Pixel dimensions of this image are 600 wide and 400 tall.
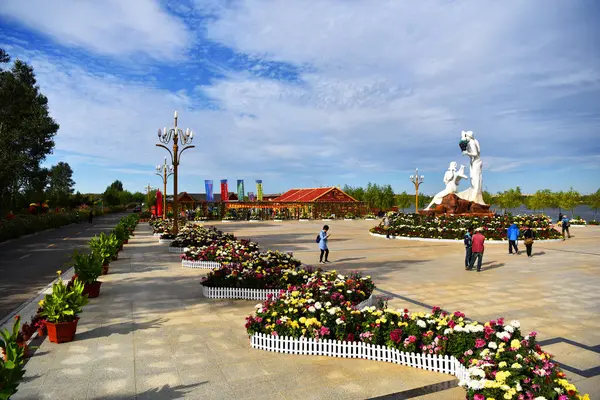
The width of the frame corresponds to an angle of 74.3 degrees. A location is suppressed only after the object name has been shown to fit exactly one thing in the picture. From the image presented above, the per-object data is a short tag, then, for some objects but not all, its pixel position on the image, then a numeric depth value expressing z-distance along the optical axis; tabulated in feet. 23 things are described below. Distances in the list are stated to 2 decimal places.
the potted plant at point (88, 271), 30.66
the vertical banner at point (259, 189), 182.09
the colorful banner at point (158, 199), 142.02
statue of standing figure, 103.45
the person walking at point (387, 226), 82.53
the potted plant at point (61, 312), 21.83
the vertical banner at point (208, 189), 168.35
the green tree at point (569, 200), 177.88
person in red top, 43.83
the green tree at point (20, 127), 82.64
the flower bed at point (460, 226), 75.41
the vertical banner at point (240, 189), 173.17
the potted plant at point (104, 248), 38.83
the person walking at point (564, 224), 79.27
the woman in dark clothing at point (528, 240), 55.01
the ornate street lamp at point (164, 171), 126.67
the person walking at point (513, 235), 56.70
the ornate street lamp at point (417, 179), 138.16
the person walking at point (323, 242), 49.80
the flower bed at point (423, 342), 13.97
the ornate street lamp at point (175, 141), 66.59
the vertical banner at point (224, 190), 167.72
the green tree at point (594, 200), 189.00
